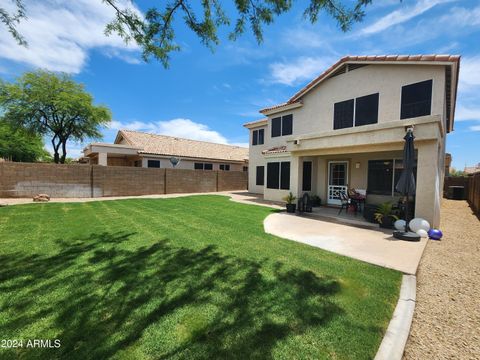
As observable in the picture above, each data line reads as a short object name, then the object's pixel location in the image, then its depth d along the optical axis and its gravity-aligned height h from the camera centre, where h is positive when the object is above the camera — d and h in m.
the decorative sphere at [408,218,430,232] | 7.02 -1.49
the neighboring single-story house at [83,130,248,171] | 21.56 +2.07
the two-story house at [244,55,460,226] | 7.55 +2.72
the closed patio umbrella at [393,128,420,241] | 6.54 -0.02
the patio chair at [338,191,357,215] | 10.53 -1.26
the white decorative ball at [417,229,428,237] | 6.89 -1.72
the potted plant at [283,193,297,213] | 10.88 -1.48
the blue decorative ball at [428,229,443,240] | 6.86 -1.76
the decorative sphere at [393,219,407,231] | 7.26 -1.55
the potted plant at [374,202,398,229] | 7.93 -1.41
